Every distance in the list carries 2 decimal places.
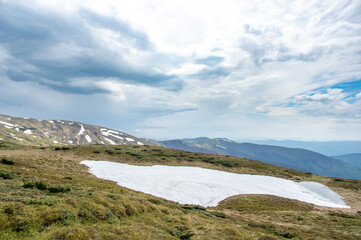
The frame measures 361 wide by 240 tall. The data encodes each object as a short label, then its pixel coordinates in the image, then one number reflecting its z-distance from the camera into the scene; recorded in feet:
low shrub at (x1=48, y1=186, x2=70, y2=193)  55.88
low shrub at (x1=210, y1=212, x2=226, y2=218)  79.29
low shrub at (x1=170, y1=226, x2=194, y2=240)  44.32
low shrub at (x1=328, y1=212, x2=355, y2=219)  106.57
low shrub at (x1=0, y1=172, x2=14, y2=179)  67.64
